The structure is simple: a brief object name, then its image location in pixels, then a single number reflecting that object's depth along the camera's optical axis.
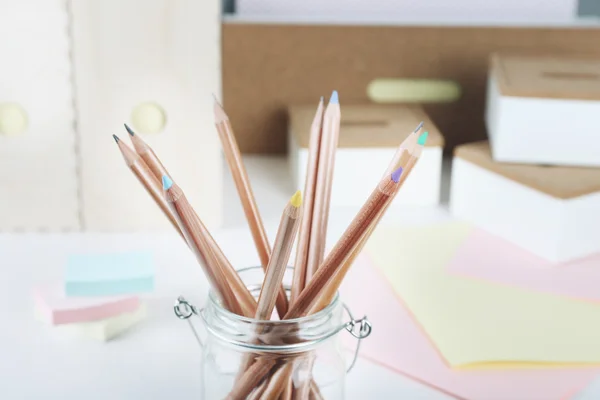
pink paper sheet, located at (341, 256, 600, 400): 0.49
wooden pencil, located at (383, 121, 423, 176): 0.38
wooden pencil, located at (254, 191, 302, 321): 0.34
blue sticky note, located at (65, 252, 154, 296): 0.54
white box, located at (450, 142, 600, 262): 0.67
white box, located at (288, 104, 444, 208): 0.76
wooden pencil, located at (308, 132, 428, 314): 0.37
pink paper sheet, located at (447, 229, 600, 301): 0.63
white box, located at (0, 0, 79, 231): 0.66
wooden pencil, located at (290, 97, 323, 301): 0.41
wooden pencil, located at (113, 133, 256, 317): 0.37
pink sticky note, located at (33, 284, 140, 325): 0.53
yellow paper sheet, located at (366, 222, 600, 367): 0.53
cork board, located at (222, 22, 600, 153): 0.90
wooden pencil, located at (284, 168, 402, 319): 0.36
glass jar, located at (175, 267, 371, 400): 0.39
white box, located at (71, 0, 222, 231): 0.66
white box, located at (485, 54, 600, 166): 0.72
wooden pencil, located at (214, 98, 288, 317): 0.43
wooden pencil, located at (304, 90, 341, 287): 0.41
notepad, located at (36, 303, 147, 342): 0.53
